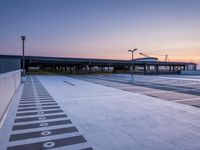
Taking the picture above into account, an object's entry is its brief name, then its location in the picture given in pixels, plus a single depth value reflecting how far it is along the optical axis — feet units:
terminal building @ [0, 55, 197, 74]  140.79
